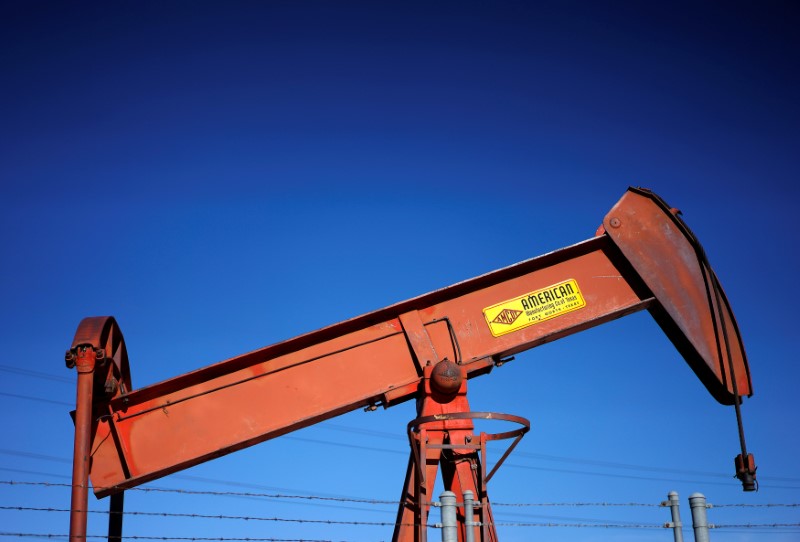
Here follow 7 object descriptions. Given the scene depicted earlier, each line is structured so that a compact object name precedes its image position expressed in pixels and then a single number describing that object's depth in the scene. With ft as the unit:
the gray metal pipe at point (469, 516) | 17.60
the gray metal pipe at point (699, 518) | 18.43
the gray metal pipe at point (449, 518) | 16.75
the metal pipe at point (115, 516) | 25.44
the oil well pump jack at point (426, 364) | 23.06
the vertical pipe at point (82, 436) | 21.94
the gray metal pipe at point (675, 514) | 18.78
